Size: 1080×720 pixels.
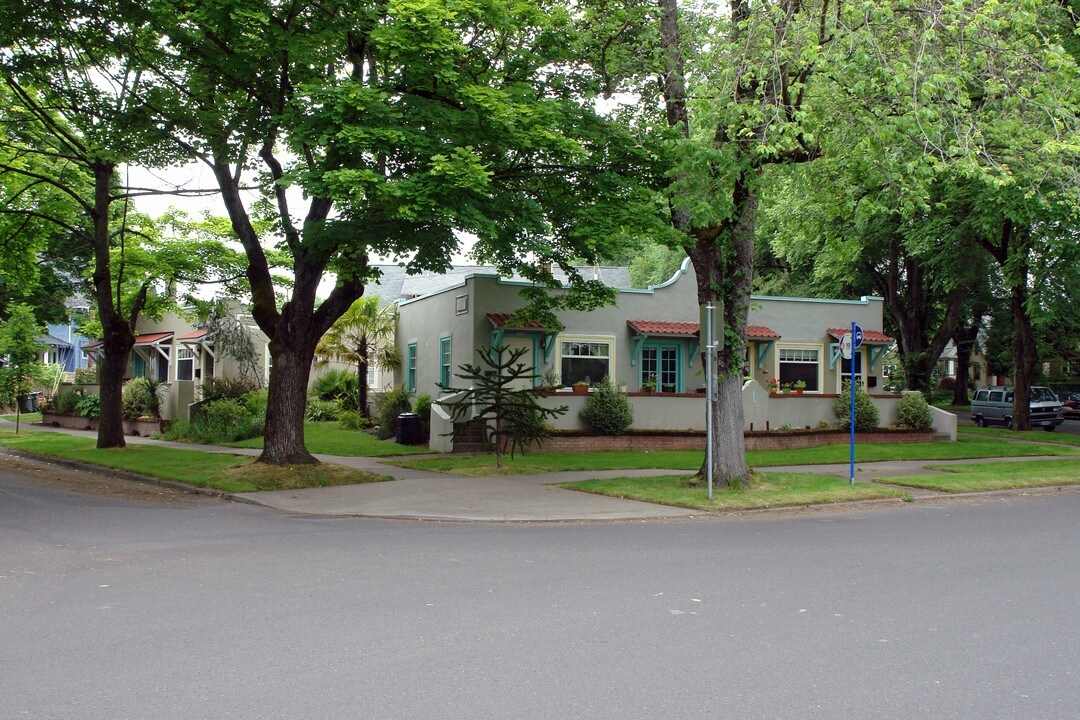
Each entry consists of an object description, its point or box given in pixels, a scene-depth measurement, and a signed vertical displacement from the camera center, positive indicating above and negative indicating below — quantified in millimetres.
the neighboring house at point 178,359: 29422 +1593
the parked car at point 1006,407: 35719 -428
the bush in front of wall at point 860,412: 25547 -453
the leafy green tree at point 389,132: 12102 +3921
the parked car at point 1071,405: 45056 -440
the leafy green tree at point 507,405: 18125 -187
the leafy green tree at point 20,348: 31078 +1657
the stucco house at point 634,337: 24062 +1717
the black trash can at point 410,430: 24297 -935
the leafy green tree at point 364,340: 29062 +1884
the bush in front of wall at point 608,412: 22828 -412
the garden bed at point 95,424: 29172 -1021
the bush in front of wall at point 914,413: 26328 -493
